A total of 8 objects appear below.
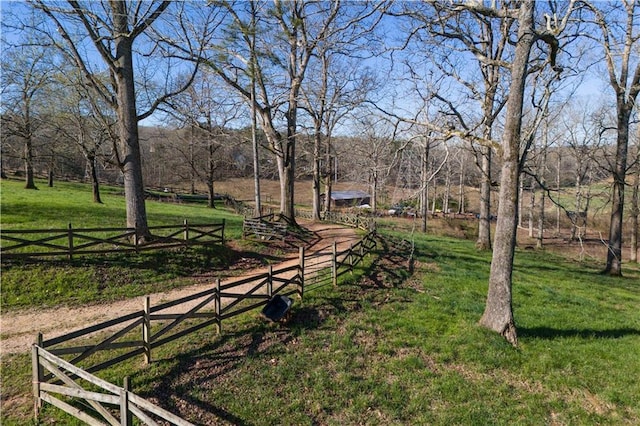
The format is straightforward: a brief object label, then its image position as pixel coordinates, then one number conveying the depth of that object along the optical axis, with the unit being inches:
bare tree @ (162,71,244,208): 681.6
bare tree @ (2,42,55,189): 1050.7
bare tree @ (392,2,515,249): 339.0
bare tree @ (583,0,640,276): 653.3
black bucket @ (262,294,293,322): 350.3
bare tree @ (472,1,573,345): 312.3
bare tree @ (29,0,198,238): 509.4
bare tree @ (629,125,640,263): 923.4
